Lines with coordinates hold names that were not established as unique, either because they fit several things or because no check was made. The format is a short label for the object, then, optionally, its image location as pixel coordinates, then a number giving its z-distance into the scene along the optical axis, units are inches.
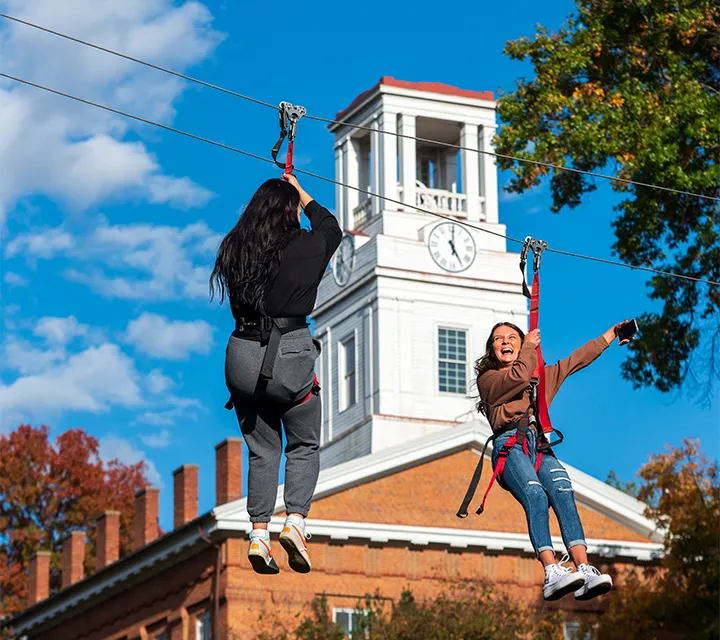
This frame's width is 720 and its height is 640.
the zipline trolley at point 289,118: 580.7
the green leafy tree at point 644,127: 1139.3
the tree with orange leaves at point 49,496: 2581.2
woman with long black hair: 540.4
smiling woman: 584.1
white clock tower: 2536.9
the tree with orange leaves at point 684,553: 1446.9
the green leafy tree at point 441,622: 1483.8
